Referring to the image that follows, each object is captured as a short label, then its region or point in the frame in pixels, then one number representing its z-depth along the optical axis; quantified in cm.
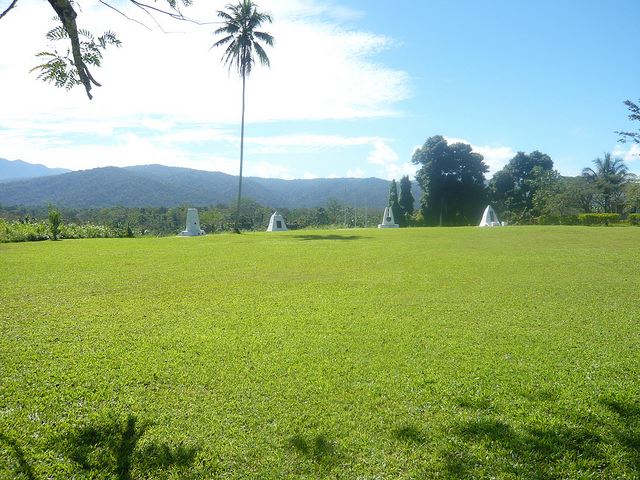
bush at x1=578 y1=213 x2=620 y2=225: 3139
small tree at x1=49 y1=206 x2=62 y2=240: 1898
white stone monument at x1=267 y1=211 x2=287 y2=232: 3098
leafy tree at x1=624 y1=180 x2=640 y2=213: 3388
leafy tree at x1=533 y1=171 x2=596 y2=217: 3791
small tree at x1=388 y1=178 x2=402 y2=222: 4591
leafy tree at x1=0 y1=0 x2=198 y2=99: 252
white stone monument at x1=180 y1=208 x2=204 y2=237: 2450
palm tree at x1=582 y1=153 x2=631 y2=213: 4166
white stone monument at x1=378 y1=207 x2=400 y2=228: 3544
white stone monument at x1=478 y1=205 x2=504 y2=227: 3162
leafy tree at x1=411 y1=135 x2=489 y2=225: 4306
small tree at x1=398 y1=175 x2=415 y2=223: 4606
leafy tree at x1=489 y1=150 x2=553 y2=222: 4550
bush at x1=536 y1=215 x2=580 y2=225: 3281
